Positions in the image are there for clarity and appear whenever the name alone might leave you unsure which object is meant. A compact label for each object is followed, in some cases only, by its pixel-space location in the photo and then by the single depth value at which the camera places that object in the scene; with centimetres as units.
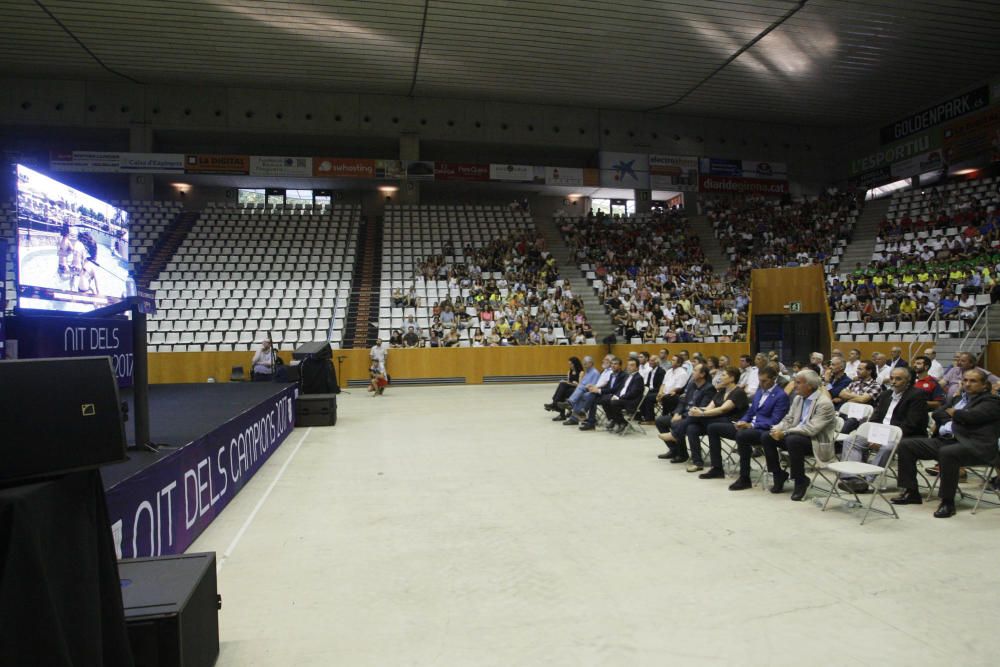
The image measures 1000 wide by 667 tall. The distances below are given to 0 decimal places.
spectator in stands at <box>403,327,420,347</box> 1792
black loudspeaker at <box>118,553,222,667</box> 238
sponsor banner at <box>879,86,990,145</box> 2314
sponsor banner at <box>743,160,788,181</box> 2878
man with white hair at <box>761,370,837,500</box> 587
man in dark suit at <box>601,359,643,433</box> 980
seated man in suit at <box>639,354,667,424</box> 1048
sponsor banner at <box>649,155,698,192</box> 2739
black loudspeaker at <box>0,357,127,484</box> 161
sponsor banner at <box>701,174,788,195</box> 2802
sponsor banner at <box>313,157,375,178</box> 2464
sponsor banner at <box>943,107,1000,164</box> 2264
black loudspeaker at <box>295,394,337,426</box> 1076
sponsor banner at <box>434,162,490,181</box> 2567
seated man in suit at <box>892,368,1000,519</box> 525
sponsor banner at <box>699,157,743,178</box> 2789
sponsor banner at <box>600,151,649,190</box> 2694
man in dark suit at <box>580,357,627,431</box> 1022
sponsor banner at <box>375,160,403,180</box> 2500
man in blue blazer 641
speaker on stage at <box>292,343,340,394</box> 1180
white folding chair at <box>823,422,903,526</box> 516
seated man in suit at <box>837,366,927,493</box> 604
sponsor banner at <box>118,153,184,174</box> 2317
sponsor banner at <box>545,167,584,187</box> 2605
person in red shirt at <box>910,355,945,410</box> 722
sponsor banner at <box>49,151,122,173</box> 2298
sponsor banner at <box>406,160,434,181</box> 2525
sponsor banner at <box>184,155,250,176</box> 2375
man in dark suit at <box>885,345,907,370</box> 970
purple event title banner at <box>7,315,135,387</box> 552
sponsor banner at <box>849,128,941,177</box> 2531
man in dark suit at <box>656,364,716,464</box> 765
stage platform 370
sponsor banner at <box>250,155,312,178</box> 2422
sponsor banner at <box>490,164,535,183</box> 2566
